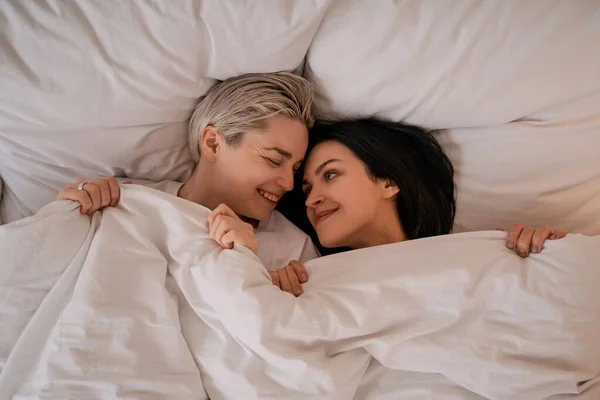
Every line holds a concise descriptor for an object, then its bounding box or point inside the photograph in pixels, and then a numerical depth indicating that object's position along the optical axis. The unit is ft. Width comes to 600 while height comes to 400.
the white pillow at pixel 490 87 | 3.80
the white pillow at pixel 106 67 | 3.66
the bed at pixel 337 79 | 3.69
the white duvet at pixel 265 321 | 3.00
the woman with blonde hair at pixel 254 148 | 4.13
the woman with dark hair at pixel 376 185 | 4.22
